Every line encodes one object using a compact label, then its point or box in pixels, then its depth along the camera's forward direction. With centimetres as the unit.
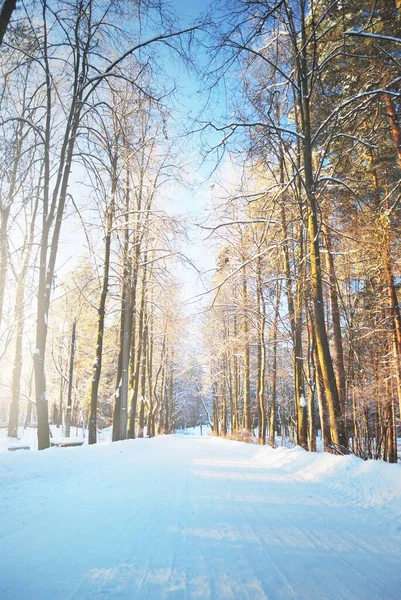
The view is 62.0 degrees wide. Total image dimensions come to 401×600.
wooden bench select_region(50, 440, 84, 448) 1427
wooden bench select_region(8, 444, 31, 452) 1255
